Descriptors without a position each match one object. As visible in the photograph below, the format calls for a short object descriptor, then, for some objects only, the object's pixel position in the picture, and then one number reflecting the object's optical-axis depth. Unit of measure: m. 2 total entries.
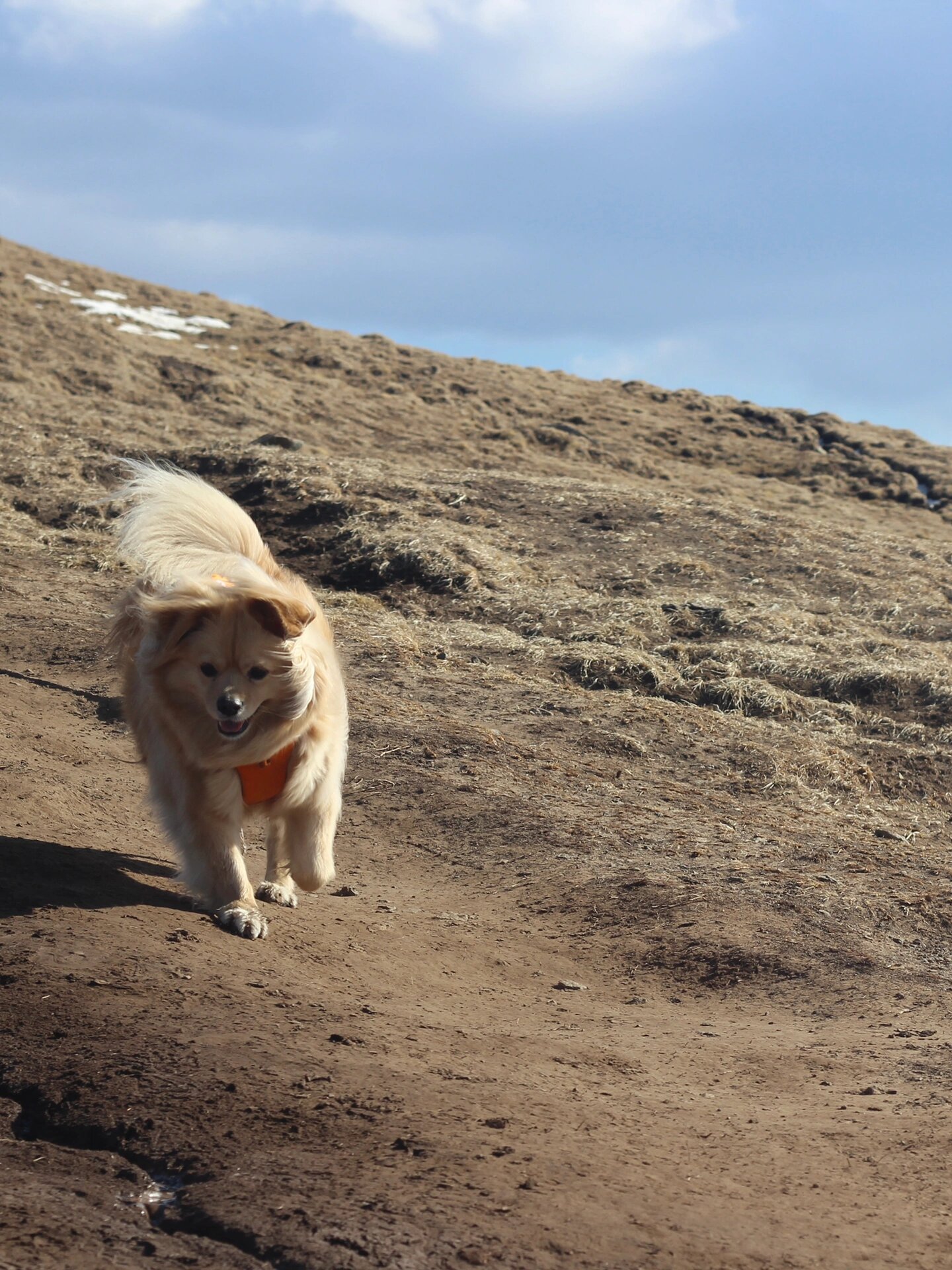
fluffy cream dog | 10.07
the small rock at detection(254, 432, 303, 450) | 36.69
